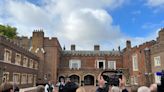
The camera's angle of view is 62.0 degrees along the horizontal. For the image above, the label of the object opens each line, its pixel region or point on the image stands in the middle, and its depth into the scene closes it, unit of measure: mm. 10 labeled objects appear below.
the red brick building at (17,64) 13727
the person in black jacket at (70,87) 3011
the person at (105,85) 3047
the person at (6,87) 2255
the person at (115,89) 2918
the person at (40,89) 3460
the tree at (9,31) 27234
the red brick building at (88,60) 20767
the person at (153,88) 2469
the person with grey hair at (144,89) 2463
